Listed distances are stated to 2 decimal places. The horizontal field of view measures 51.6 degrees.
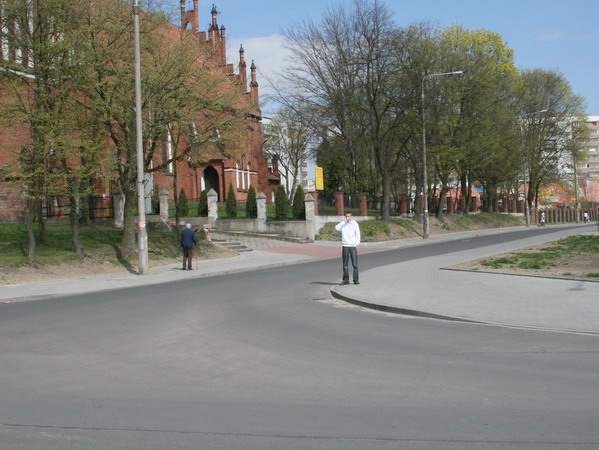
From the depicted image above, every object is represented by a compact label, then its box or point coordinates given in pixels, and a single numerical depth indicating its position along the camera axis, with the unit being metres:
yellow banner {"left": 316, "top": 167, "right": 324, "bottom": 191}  28.95
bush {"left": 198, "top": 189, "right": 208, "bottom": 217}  40.38
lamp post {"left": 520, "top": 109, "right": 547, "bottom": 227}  60.06
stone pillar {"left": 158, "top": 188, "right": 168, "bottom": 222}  37.06
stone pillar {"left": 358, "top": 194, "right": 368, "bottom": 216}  43.94
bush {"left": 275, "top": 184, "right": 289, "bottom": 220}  40.20
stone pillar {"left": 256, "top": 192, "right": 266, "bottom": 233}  38.24
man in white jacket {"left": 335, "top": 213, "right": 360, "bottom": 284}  15.84
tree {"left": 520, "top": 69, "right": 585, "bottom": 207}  64.69
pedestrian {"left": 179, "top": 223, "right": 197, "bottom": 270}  23.33
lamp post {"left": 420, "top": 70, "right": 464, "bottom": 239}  38.69
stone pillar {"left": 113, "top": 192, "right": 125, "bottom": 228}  33.41
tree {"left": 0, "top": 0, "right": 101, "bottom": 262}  20.44
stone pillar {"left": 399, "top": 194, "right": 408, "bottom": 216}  51.97
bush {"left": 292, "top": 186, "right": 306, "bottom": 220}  39.28
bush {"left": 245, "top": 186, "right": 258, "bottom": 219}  39.19
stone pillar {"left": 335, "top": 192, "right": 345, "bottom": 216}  41.91
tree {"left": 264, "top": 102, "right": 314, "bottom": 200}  64.51
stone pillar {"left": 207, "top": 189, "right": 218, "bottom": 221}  39.50
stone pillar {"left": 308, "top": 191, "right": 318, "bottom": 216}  38.43
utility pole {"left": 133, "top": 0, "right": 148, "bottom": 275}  20.36
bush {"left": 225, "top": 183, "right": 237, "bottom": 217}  39.88
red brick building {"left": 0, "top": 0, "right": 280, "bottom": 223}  26.86
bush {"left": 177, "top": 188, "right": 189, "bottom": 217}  39.72
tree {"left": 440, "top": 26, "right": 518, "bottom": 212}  47.82
